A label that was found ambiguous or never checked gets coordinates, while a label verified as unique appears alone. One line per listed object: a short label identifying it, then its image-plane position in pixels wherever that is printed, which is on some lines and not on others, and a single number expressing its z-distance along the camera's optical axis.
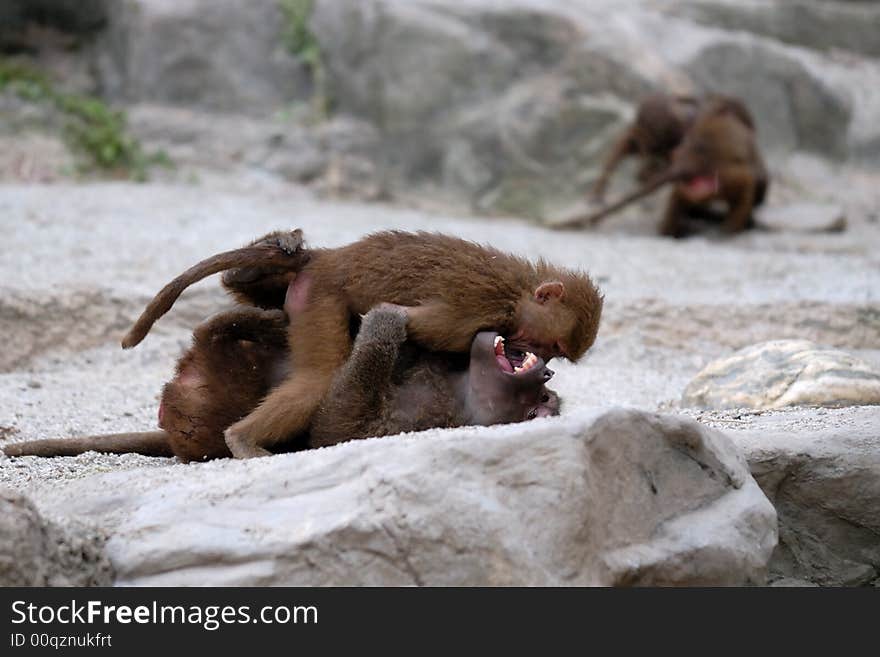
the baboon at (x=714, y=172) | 20.53
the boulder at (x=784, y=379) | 9.91
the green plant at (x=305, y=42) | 22.72
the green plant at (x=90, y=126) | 20.70
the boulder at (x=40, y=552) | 5.97
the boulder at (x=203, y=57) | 22.64
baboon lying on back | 7.69
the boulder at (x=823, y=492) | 8.20
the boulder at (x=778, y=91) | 23.83
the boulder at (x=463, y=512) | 6.11
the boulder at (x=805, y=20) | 24.81
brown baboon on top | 7.80
